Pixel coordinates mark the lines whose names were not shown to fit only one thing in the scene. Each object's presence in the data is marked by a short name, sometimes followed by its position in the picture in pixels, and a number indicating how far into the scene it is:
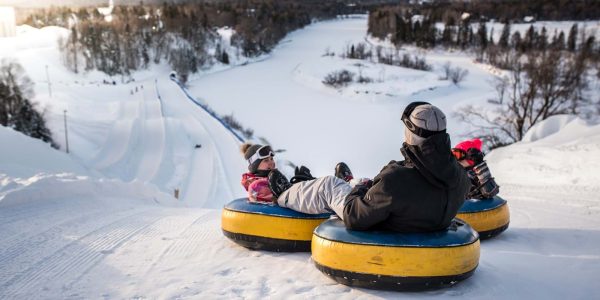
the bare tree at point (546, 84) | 27.91
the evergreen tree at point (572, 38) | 72.50
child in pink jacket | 5.64
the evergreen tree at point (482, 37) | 86.59
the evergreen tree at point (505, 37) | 81.04
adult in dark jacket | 3.85
